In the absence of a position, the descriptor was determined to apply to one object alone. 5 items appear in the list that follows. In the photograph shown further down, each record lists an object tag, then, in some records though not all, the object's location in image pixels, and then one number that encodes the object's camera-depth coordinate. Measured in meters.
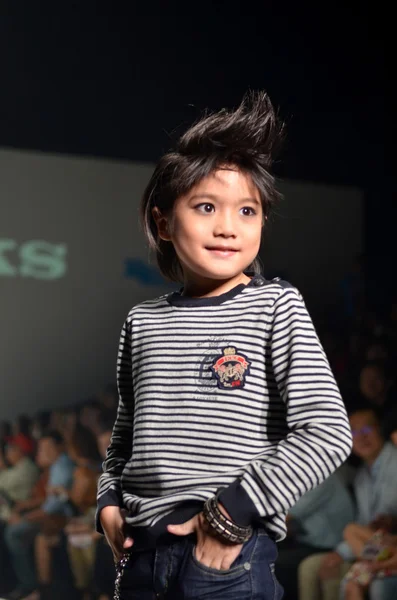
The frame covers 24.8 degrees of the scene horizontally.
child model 1.12
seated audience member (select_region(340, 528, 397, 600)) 3.15
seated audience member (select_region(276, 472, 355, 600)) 3.38
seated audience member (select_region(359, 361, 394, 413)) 3.39
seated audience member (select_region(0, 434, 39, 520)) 4.06
